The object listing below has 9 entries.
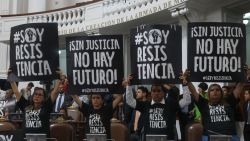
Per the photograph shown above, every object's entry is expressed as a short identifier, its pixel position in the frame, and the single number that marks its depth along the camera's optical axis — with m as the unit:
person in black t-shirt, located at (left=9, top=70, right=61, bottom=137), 5.52
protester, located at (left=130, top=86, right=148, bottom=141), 6.44
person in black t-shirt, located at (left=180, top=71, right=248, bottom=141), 5.26
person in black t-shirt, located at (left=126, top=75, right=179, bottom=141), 5.34
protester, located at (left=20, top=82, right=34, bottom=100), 9.08
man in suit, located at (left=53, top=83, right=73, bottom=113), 9.27
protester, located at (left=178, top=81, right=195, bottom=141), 5.39
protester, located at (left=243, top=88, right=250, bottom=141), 6.42
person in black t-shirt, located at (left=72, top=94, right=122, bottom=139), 5.55
